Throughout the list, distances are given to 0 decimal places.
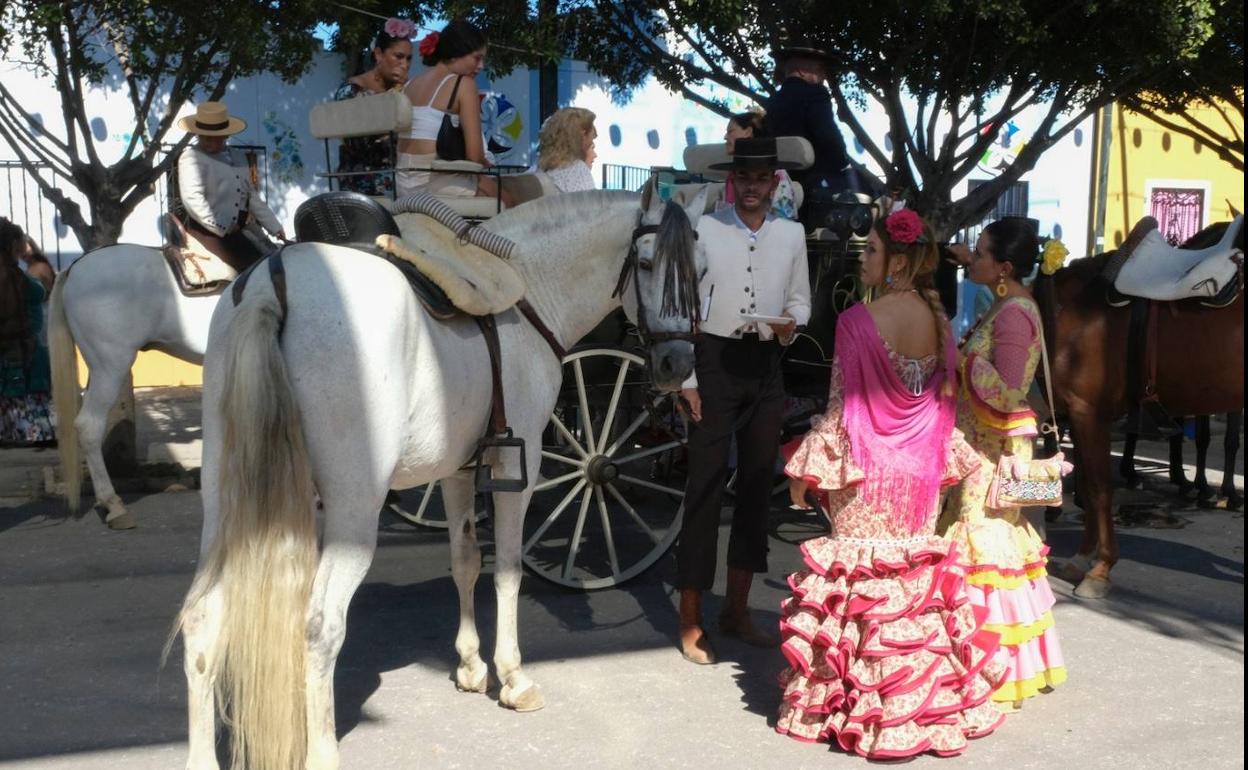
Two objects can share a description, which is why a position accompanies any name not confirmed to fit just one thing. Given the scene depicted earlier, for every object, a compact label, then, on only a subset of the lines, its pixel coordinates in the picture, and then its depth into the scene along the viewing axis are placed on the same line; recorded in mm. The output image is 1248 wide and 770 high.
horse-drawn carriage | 5566
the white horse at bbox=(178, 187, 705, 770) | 3518
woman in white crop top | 5426
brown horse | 6574
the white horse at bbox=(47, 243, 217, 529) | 7574
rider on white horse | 7719
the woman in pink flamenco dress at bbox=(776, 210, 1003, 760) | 4230
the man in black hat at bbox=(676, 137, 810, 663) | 5094
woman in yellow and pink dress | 4703
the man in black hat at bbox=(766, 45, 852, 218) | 6801
